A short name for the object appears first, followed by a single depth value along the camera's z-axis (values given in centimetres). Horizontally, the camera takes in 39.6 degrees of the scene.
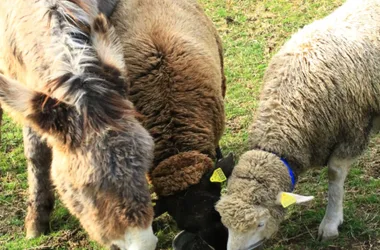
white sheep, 454
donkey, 361
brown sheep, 453
